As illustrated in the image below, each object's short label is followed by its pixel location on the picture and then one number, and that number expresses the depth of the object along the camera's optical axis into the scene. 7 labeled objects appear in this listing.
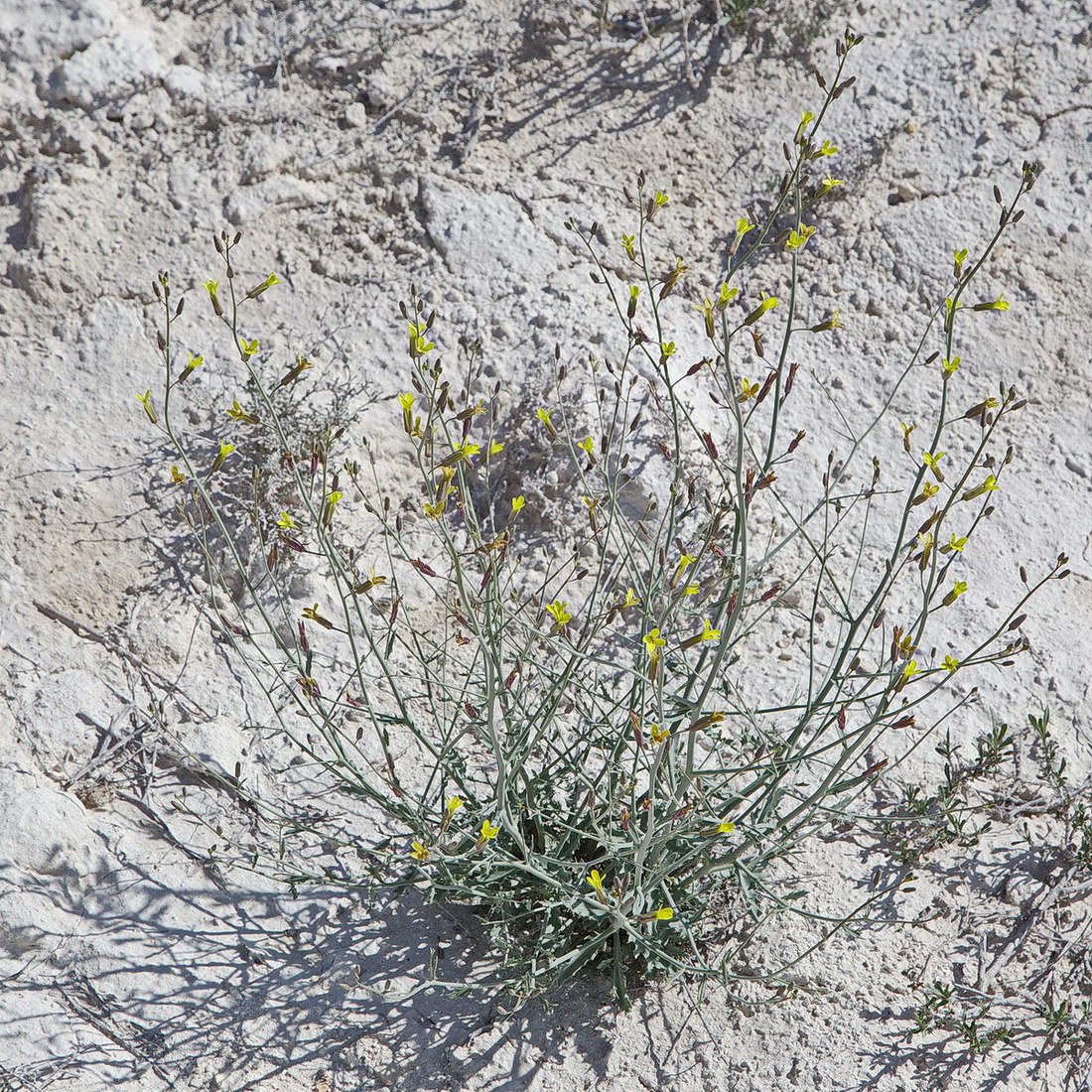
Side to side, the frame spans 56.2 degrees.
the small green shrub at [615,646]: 2.10
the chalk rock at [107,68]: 4.08
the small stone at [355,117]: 4.16
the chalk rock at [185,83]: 4.15
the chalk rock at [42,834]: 2.56
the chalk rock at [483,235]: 3.85
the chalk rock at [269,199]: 3.96
